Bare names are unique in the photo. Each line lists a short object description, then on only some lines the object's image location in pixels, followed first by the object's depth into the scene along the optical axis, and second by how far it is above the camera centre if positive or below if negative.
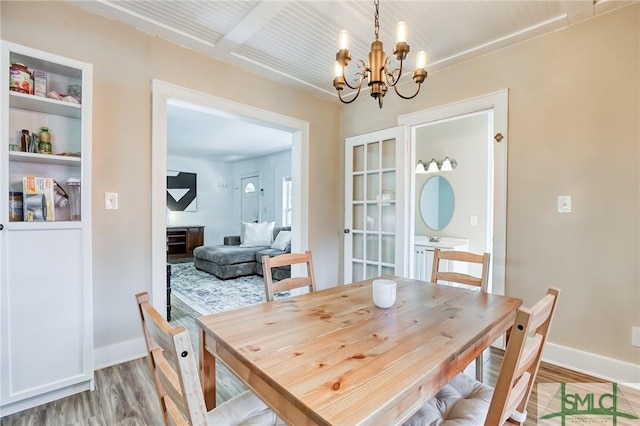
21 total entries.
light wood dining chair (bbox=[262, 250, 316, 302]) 1.62 -0.38
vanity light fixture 4.25 +0.66
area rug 3.60 -1.16
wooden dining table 0.74 -0.45
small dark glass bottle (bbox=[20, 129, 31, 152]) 1.82 +0.40
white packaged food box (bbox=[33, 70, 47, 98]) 1.83 +0.77
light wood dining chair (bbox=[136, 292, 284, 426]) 0.62 -0.43
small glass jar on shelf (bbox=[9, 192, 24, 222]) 1.70 +0.00
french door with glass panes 3.18 +0.06
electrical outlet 1.95 -0.81
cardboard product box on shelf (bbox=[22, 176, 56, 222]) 1.74 +0.05
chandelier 1.51 +0.76
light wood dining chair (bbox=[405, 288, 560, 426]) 0.75 -0.55
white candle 1.38 -0.39
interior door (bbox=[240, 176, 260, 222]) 7.57 +0.28
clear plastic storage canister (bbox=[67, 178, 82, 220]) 1.99 +0.06
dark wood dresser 7.01 -0.76
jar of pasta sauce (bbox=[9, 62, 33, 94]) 1.71 +0.75
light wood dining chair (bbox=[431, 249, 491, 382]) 1.72 -0.41
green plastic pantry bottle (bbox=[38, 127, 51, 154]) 1.87 +0.41
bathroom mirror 4.33 +0.13
